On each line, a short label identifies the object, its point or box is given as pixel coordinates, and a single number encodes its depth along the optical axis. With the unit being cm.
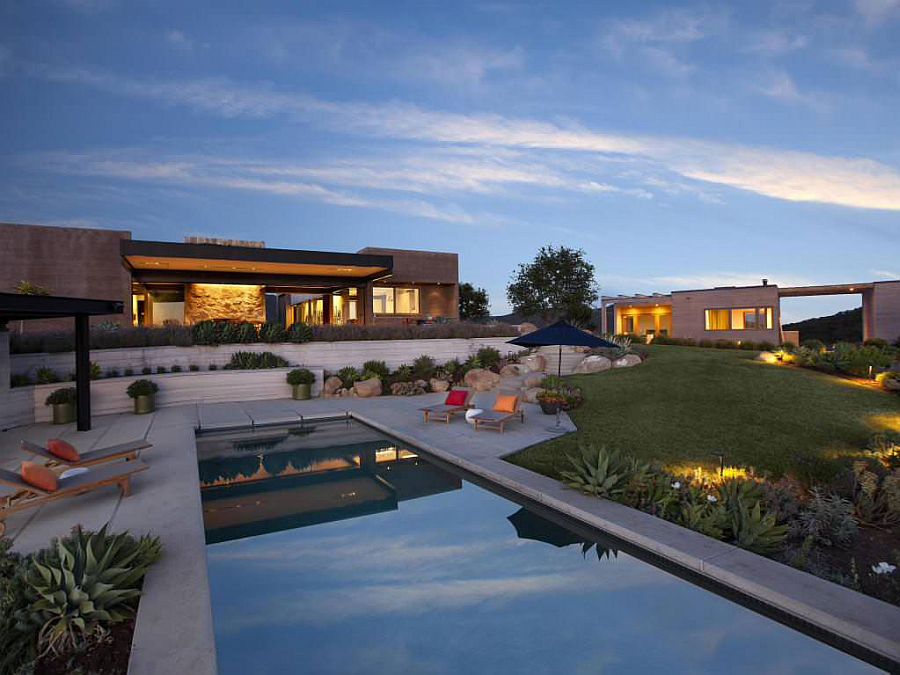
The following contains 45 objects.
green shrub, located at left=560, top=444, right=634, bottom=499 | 687
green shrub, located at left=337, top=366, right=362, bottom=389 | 1812
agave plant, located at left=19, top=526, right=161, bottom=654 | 361
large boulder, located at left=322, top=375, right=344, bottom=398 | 1756
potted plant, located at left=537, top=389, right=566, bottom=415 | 1292
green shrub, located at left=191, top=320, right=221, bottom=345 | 1728
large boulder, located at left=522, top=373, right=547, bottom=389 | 1672
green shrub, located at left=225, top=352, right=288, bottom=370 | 1755
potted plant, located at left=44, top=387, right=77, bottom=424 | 1270
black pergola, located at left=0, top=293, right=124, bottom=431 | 977
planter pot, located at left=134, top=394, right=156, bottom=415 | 1415
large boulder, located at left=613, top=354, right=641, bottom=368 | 1958
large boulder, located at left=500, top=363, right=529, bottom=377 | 2028
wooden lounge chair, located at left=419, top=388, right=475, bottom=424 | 1252
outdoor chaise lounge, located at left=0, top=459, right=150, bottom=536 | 572
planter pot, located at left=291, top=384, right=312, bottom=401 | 1672
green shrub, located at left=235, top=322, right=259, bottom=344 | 1827
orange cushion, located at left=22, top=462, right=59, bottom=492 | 588
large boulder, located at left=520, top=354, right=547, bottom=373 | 2100
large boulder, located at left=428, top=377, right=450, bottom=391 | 1830
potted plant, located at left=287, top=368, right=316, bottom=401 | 1673
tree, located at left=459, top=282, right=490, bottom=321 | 5181
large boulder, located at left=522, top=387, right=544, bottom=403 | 1528
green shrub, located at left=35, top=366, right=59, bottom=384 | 1379
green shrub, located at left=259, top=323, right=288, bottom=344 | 1851
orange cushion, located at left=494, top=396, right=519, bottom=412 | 1194
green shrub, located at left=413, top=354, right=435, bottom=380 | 1969
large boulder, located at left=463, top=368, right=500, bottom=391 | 1867
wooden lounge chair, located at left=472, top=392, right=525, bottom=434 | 1126
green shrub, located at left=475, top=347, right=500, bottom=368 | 2166
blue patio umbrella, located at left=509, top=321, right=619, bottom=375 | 1139
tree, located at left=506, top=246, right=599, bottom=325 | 3509
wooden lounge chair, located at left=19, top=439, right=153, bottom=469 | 704
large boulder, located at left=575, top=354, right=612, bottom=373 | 1969
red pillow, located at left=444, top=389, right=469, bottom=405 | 1305
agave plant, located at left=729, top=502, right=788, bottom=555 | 539
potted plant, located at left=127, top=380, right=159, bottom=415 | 1416
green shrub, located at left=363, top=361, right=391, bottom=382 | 1919
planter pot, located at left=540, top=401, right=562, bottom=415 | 1292
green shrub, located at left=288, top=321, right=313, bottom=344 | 1873
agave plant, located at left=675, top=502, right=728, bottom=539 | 575
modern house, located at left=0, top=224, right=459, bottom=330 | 2180
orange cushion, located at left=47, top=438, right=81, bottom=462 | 719
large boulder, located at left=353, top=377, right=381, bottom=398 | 1736
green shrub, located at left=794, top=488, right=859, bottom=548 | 582
